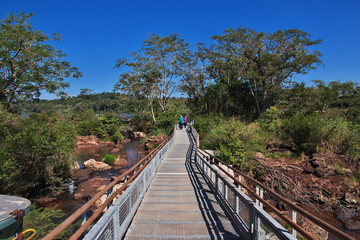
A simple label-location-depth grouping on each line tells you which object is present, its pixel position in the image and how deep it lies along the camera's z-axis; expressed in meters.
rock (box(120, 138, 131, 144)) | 31.29
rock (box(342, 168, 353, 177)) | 12.06
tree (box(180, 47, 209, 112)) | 33.90
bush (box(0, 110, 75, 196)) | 9.45
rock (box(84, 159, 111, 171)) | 16.75
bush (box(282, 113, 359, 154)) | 13.67
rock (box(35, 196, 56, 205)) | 10.45
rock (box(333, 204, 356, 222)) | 9.30
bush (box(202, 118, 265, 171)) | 12.30
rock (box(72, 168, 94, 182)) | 14.12
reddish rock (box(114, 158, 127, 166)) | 18.63
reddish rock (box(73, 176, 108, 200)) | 11.19
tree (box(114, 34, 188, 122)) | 32.41
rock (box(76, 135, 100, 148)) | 27.25
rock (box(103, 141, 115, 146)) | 29.08
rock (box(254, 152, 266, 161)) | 13.10
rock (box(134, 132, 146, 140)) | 34.76
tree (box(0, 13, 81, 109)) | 14.09
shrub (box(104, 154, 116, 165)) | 18.66
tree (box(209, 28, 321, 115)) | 23.22
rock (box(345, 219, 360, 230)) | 8.66
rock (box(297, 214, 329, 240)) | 6.90
